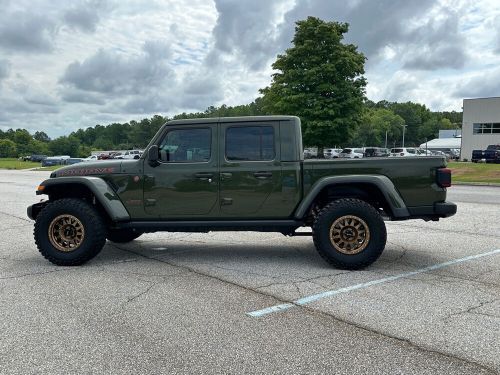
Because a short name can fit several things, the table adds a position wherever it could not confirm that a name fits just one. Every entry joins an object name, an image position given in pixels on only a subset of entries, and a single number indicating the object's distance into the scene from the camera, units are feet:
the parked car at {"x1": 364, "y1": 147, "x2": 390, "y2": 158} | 148.84
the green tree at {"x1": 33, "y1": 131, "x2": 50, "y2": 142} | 504.55
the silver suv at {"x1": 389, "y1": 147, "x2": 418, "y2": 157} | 167.75
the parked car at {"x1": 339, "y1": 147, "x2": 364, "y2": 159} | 166.85
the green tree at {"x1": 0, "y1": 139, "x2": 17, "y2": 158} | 306.14
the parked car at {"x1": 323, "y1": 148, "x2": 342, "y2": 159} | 172.76
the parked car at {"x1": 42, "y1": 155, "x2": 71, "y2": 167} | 181.35
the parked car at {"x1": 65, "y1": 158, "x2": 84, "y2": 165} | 178.95
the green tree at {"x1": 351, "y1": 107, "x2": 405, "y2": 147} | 354.54
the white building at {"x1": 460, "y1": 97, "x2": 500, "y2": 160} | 182.80
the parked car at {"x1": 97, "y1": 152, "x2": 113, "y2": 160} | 161.95
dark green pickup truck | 18.42
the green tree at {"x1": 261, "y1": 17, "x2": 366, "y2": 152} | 109.29
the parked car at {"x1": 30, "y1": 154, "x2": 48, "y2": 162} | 241.35
